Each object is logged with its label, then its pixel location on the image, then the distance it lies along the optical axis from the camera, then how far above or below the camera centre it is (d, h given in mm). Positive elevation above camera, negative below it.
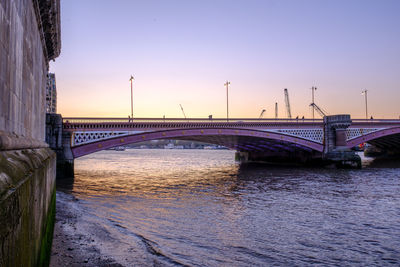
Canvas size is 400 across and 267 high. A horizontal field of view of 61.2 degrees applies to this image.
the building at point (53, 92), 122038 +14423
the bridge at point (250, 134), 33000 -459
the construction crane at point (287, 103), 139150 +11029
